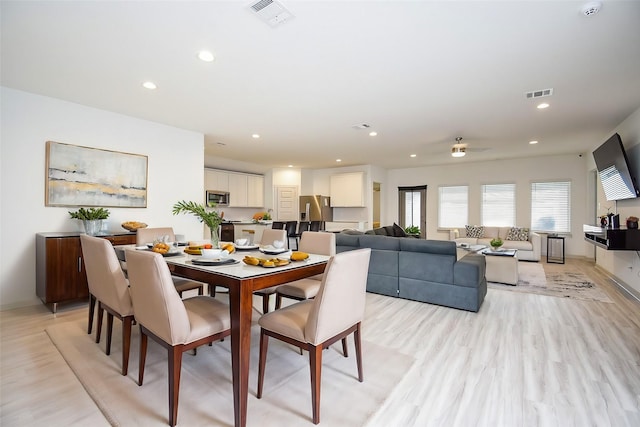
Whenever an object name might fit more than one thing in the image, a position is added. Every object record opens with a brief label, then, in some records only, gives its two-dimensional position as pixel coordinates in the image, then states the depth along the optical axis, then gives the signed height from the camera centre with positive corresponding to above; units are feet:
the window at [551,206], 23.25 +0.72
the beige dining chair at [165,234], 9.09 -0.95
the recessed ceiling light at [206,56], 8.23 +4.58
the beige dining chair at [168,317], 5.17 -2.09
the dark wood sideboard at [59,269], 10.46 -2.11
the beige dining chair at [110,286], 6.79 -1.80
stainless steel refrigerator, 28.48 +0.56
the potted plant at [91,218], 11.71 -0.23
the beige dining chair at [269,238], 9.20 -0.90
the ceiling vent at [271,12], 6.27 +4.54
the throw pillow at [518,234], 22.29 -1.49
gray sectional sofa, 11.34 -2.44
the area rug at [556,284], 13.41 -3.62
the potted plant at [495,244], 17.34 -1.78
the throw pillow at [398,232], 18.00 -1.12
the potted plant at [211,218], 7.78 -0.13
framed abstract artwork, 11.76 +1.57
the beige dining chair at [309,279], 8.46 -2.08
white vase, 11.74 -0.55
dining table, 5.09 -1.36
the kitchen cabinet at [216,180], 23.86 +2.82
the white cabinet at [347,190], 27.48 +2.36
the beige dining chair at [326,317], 5.34 -2.15
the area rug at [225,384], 5.50 -3.85
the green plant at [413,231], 19.85 -1.16
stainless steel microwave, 23.90 +1.38
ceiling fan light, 17.38 +3.88
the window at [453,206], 27.45 +0.80
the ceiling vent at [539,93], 10.60 +4.54
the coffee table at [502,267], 15.02 -2.79
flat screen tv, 12.64 +2.13
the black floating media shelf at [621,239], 11.84 -1.02
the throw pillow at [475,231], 24.03 -1.37
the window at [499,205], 25.21 +0.86
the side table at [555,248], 22.54 -2.62
